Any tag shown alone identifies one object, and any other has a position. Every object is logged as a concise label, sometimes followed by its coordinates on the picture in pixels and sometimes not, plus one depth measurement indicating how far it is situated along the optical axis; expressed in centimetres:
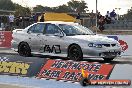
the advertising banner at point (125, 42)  1636
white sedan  1302
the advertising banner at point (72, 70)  935
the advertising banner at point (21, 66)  1074
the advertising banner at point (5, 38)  2130
